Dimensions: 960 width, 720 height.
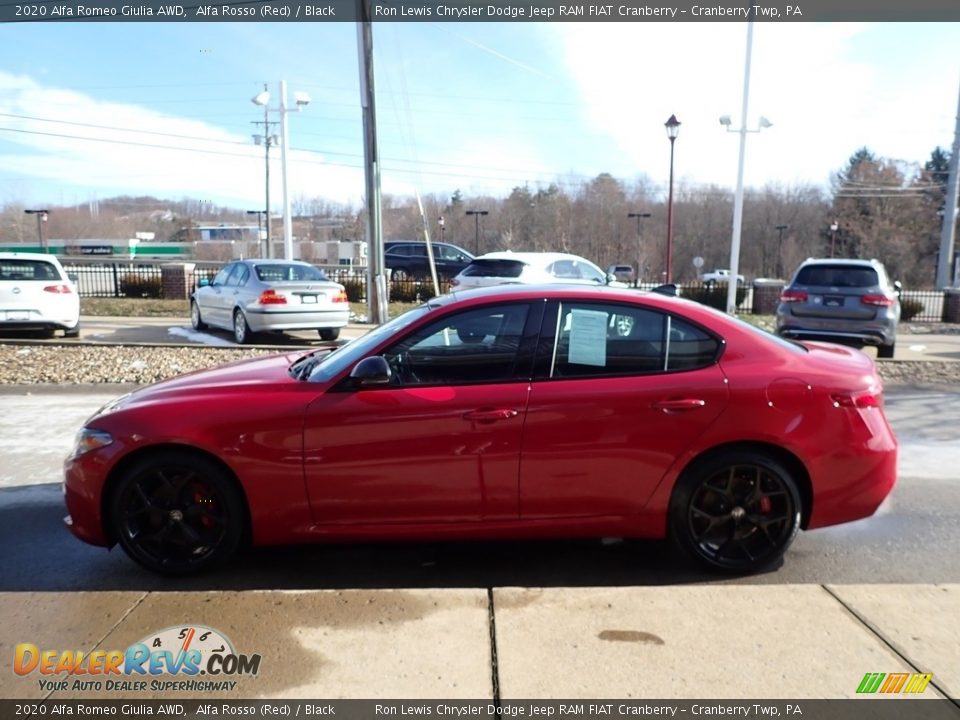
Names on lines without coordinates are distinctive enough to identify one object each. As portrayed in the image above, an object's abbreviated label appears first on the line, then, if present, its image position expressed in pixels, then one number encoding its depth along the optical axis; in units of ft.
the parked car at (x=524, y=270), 42.16
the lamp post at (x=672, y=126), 83.46
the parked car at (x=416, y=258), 97.04
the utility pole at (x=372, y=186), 48.49
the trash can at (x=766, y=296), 73.10
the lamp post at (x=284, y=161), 89.81
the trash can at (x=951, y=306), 69.21
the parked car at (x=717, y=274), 179.89
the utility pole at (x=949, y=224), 121.29
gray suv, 34.88
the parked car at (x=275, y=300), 38.68
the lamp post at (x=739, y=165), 71.82
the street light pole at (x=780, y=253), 235.20
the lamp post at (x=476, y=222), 147.95
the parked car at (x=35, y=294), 37.32
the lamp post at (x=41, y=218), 232.69
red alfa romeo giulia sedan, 11.02
